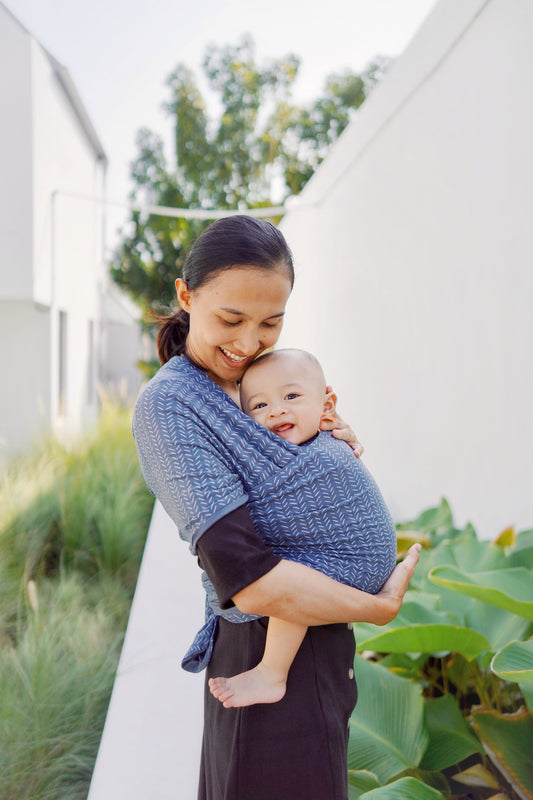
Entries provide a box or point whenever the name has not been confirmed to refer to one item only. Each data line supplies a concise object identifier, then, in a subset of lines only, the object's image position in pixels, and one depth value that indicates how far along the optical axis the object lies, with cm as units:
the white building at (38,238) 828
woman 115
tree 2381
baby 123
